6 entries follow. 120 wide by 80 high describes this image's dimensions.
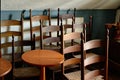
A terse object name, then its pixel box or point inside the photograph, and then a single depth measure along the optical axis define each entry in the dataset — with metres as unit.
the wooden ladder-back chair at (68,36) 1.51
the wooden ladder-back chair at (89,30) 2.16
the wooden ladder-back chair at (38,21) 2.05
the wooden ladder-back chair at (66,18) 2.20
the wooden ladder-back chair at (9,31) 1.93
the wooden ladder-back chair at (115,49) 2.20
